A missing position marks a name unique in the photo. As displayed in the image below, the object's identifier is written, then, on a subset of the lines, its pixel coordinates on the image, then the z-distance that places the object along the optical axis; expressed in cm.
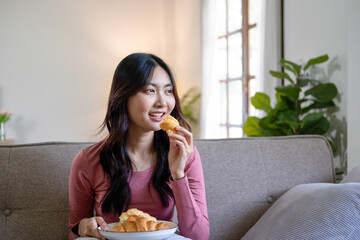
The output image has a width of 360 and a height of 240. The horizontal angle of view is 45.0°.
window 477
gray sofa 161
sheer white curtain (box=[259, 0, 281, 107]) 392
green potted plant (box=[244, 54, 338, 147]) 302
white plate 109
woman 145
